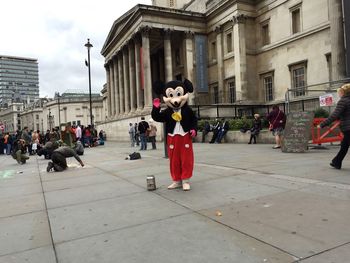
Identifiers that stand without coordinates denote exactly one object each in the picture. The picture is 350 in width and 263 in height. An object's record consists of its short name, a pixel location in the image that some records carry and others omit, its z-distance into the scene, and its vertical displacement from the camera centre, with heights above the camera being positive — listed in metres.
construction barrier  12.72 -0.44
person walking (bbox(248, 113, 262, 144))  17.45 -0.14
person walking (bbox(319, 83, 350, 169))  7.52 +0.07
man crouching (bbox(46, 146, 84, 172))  11.35 -0.79
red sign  14.66 +0.96
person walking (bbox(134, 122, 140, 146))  24.52 -0.39
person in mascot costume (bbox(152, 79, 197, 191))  6.60 +0.04
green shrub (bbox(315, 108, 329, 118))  16.92 +0.46
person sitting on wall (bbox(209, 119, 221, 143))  20.92 -0.24
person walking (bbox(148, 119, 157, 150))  19.03 -0.20
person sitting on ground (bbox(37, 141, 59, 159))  14.45 -0.49
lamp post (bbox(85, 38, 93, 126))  32.94 +8.40
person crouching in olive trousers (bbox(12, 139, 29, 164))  15.73 -0.74
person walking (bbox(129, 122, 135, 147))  24.11 -0.09
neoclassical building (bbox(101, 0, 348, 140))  26.50 +7.41
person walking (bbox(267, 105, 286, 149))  13.88 +0.14
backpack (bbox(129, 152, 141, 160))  13.44 -0.99
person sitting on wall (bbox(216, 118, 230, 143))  20.58 -0.20
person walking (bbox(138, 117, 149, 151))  18.39 -0.09
